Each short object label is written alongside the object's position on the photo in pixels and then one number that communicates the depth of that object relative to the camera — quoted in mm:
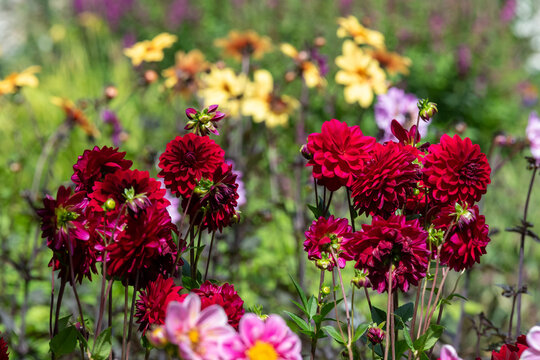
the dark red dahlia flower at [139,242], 1730
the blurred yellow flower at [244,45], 4017
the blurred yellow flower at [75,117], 3494
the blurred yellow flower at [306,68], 3400
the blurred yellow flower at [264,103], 4017
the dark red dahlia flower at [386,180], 1786
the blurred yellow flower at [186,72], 3672
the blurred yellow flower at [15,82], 3010
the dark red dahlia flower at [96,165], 1829
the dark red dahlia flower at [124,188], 1765
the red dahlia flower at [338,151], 1825
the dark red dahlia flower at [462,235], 1789
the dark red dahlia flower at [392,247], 1749
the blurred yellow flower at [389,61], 3872
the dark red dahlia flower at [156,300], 1738
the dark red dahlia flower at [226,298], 1746
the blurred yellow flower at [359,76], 3440
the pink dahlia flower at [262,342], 1583
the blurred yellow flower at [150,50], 3210
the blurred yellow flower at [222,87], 3782
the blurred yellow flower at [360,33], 3301
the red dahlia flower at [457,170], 1811
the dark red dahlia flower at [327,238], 1823
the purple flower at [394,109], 3102
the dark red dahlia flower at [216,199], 1806
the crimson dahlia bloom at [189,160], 1822
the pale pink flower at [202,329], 1566
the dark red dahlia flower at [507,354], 1740
